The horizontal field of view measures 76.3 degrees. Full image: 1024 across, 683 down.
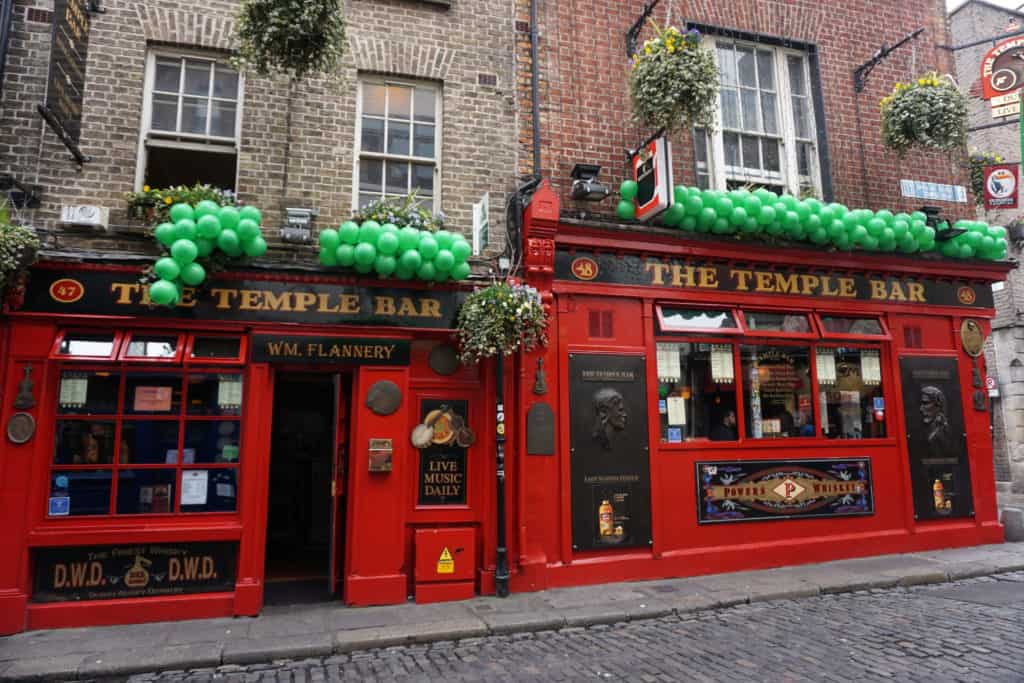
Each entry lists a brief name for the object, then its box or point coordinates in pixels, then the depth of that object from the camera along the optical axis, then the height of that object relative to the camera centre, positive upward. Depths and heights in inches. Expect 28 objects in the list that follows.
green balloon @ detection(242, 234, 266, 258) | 271.9 +84.3
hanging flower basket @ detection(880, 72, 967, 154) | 375.2 +189.4
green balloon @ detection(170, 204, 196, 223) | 264.5 +95.8
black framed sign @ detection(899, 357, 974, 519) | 387.2 +2.6
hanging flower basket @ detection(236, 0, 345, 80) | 271.0 +173.1
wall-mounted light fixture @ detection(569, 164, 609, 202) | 337.4 +135.0
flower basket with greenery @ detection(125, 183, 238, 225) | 289.1 +110.7
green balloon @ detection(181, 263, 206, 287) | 262.4 +70.6
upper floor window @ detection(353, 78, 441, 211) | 332.5 +158.3
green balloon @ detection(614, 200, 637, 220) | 344.8 +124.3
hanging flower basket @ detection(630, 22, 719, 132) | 316.5 +176.7
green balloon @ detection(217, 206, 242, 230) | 266.5 +94.1
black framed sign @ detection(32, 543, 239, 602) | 262.8 -48.6
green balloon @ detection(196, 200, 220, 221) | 267.1 +97.6
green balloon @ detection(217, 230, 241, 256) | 265.9 +84.8
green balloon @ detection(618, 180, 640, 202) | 345.1 +134.8
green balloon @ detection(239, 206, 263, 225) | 269.6 +97.1
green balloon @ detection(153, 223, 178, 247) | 263.0 +86.6
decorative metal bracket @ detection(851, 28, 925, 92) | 418.3 +239.9
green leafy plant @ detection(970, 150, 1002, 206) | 441.7 +182.7
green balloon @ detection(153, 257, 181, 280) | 255.8 +71.0
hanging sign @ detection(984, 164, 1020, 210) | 421.7 +167.0
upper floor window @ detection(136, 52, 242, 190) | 308.5 +156.0
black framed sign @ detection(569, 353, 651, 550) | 325.7 -3.8
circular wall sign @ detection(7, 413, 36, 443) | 263.9 +10.0
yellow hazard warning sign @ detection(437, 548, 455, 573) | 297.7 -51.5
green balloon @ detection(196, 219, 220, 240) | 263.4 +89.6
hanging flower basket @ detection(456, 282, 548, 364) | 288.7 +57.5
